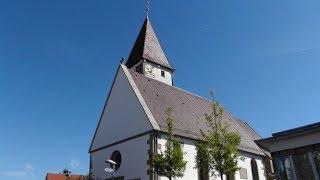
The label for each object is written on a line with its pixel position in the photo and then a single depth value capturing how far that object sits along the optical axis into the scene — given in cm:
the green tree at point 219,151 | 1450
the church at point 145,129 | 1529
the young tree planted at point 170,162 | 1367
